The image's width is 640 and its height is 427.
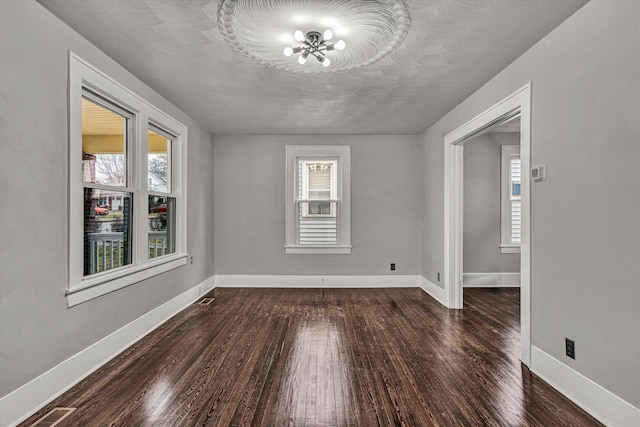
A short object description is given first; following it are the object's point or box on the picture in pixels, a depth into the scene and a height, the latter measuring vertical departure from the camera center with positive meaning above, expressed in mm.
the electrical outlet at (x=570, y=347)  2255 -890
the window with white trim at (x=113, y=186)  2498 +234
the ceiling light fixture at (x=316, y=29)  1935 +1127
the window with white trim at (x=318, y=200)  5707 +209
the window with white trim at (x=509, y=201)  5746 +197
